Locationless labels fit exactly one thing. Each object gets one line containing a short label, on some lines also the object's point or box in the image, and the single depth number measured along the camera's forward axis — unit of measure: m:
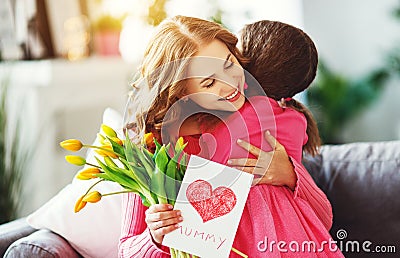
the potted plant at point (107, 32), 5.06
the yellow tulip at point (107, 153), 2.14
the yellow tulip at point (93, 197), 2.12
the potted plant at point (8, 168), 3.58
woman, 2.15
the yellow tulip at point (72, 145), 2.10
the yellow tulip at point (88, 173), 2.12
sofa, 2.63
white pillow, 2.54
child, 2.19
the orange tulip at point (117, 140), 2.15
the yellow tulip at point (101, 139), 2.20
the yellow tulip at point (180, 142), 2.08
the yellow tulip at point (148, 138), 2.16
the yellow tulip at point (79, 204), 2.13
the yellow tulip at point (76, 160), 2.10
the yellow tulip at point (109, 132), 2.15
